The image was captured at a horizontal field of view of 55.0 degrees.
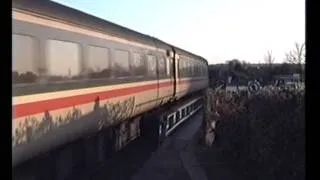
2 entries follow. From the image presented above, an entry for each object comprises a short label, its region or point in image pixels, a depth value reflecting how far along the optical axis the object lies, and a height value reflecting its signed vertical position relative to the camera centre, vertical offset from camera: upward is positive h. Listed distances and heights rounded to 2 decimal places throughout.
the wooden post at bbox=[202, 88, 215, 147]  6.93 -1.03
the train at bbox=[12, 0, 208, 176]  3.71 +0.08
